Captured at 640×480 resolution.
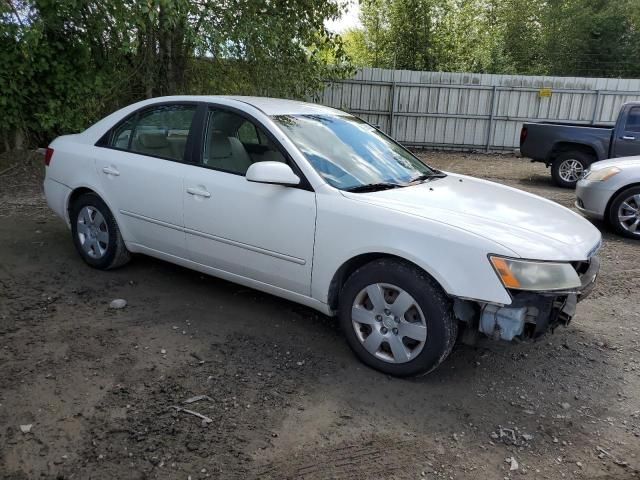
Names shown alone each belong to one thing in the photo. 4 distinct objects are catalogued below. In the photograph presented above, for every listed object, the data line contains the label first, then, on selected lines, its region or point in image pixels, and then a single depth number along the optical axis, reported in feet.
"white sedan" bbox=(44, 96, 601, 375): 9.87
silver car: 22.25
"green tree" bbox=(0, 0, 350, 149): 26.78
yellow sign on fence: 48.88
